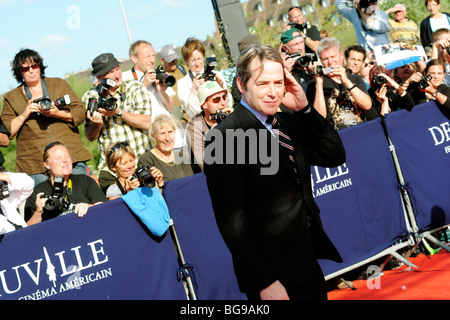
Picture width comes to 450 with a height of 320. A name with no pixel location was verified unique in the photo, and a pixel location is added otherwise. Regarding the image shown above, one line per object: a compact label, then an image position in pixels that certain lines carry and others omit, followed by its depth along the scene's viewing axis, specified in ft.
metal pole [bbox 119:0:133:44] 57.67
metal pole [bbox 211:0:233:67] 34.68
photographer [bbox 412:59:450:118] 22.90
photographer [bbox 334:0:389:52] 29.78
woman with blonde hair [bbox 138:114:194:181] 20.61
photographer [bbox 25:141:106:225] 17.98
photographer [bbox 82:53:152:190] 21.42
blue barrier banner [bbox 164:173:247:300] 18.66
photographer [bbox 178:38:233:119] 22.22
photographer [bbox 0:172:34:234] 18.12
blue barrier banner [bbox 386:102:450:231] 22.18
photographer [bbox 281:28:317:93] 23.20
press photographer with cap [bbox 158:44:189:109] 25.89
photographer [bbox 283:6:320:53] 28.94
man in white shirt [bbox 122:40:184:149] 22.58
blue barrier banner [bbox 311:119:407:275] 20.56
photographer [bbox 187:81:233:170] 20.95
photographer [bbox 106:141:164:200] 19.56
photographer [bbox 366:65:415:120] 22.84
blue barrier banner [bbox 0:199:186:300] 16.62
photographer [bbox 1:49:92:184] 20.99
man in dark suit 9.56
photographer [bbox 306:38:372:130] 21.71
